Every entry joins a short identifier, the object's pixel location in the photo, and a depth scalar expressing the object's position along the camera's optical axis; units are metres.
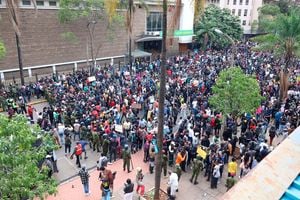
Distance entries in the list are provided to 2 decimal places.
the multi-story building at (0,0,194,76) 26.53
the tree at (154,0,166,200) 8.57
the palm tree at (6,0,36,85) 19.33
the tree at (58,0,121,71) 26.34
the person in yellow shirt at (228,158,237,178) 10.98
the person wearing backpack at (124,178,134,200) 9.55
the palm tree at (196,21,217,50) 41.89
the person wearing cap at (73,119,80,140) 14.59
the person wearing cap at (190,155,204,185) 11.34
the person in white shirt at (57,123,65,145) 14.17
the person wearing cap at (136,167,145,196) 10.45
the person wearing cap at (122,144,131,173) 11.94
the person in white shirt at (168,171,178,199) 10.21
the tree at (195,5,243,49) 42.19
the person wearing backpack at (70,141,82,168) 12.32
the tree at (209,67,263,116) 13.74
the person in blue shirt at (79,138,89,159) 12.76
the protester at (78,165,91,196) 10.21
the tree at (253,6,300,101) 20.47
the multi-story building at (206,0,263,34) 58.78
